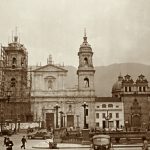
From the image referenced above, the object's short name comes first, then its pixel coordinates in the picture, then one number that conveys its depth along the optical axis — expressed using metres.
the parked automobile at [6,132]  54.35
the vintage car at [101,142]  25.85
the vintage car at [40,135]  49.50
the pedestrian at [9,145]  26.92
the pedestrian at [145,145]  23.55
